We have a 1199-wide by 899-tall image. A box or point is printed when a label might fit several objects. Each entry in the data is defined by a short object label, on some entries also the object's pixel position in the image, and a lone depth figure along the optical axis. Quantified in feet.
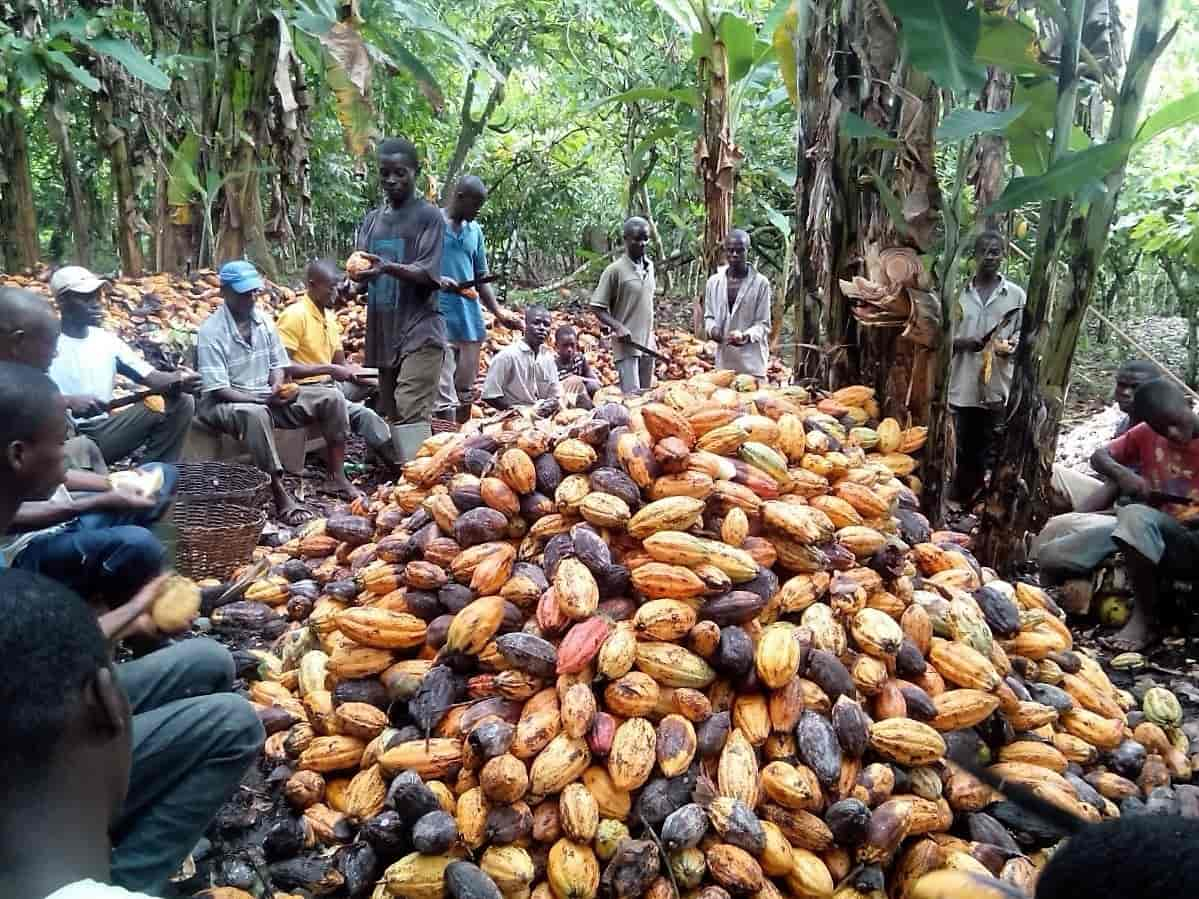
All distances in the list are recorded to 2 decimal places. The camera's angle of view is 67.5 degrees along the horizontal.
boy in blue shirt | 19.34
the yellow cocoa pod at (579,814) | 5.93
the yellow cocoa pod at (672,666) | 6.58
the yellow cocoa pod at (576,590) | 6.82
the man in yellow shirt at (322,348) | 16.88
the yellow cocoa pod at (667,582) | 6.93
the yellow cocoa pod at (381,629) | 7.39
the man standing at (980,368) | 15.93
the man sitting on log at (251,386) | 15.17
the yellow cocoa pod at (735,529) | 7.41
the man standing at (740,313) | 20.01
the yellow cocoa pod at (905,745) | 6.51
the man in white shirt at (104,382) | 13.50
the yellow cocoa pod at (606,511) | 7.39
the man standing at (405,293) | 15.46
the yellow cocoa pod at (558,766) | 6.09
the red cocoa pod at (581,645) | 6.57
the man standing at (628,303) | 21.68
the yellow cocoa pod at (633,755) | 6.11
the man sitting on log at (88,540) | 7.83
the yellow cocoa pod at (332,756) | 6.98
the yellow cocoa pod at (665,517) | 7.32
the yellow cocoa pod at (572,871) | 5.75
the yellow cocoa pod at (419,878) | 5.82
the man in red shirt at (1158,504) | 11.18
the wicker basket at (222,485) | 12.43
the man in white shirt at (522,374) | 18.35
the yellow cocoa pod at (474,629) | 6.93
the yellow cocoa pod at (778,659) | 6.60
